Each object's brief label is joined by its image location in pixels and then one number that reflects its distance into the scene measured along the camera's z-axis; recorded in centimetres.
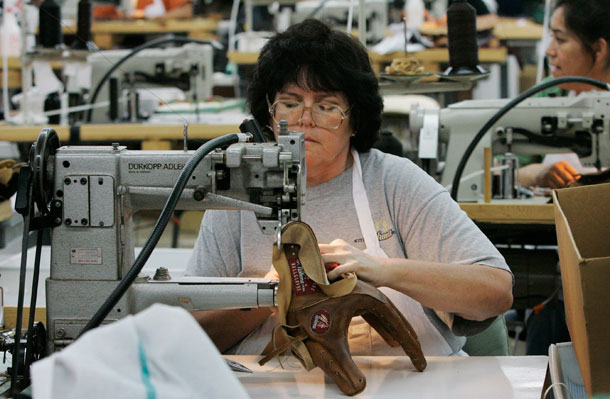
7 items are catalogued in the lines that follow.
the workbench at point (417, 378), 203
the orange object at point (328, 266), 209
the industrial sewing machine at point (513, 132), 309
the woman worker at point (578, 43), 355
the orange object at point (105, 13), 841
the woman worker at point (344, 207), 232
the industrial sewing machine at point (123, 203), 207
